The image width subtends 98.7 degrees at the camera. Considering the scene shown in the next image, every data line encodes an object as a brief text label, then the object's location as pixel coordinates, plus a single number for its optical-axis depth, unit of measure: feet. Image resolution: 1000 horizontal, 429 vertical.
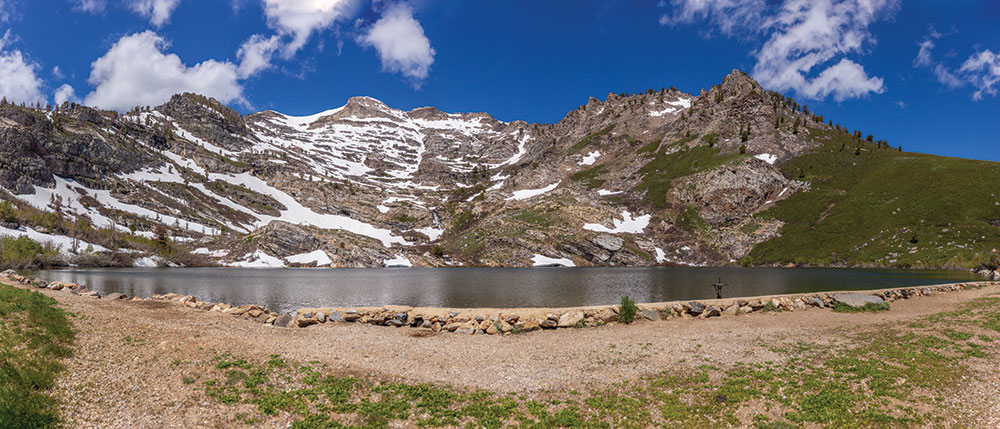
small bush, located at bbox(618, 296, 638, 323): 101.45
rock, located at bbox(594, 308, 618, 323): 102.01
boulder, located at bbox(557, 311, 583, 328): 98.63
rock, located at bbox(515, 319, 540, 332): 96.17
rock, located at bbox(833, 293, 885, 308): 118.32
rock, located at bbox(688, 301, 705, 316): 108.27
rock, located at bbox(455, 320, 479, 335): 94.69
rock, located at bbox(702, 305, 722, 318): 107.21
